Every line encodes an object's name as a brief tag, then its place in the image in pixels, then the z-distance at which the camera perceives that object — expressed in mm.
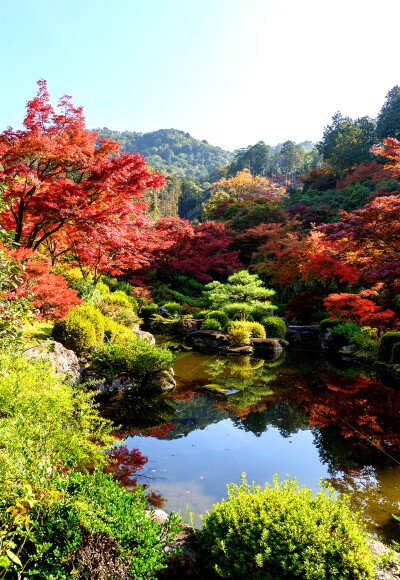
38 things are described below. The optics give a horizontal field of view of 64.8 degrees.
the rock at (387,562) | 2016
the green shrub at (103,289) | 12570
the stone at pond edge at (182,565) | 2160
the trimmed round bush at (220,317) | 12823
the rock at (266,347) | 11102
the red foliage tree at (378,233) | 6961
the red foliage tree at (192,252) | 18891
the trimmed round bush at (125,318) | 10196
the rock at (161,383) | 6836
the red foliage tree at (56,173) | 7086
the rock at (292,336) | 13367
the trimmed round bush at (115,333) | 7818
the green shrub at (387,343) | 9398
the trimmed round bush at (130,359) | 6453
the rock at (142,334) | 9672
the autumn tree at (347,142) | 28438
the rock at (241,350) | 10828
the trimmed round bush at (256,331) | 12028
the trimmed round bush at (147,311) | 15711
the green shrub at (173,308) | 16016
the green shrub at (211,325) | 12414
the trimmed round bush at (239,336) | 11227
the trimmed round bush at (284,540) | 1886
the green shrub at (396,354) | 8953
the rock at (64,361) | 5656
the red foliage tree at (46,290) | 6391
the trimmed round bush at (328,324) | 12337
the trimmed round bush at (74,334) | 7043
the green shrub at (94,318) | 7516
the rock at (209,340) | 11508
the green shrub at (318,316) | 14400
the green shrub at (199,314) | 14055
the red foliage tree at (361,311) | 9109
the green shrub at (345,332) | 11344
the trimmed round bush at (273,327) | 12734
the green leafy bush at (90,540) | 1675
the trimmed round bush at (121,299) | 12048
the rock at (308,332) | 13711
